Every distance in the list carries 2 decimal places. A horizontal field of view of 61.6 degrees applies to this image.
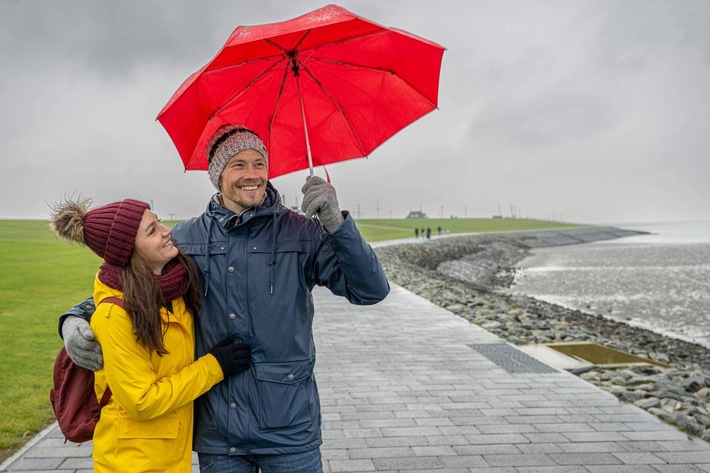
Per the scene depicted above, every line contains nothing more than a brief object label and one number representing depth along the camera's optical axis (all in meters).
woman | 2.24
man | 2.46
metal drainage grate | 7.80
